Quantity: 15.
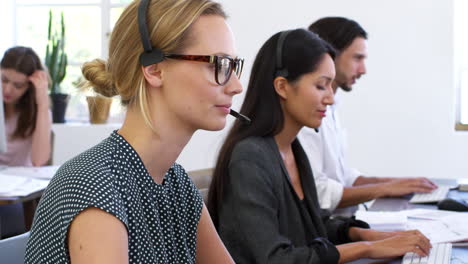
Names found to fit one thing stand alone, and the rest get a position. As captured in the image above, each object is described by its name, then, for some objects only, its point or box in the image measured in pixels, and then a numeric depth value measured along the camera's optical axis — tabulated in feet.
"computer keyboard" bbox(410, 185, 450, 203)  7.51
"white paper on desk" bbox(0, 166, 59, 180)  9.00
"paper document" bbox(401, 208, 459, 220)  6.28
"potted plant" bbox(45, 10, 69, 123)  15.75
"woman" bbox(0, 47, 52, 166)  10.67
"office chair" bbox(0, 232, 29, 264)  4.00
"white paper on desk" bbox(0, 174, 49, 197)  7.52
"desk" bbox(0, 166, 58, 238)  7.48
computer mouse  6.85
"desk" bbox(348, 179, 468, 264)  7.21
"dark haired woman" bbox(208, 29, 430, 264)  4.92
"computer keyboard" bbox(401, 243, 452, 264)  4.64
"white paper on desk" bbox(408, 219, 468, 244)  5.27
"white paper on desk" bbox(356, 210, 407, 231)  6.03
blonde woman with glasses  3.27
